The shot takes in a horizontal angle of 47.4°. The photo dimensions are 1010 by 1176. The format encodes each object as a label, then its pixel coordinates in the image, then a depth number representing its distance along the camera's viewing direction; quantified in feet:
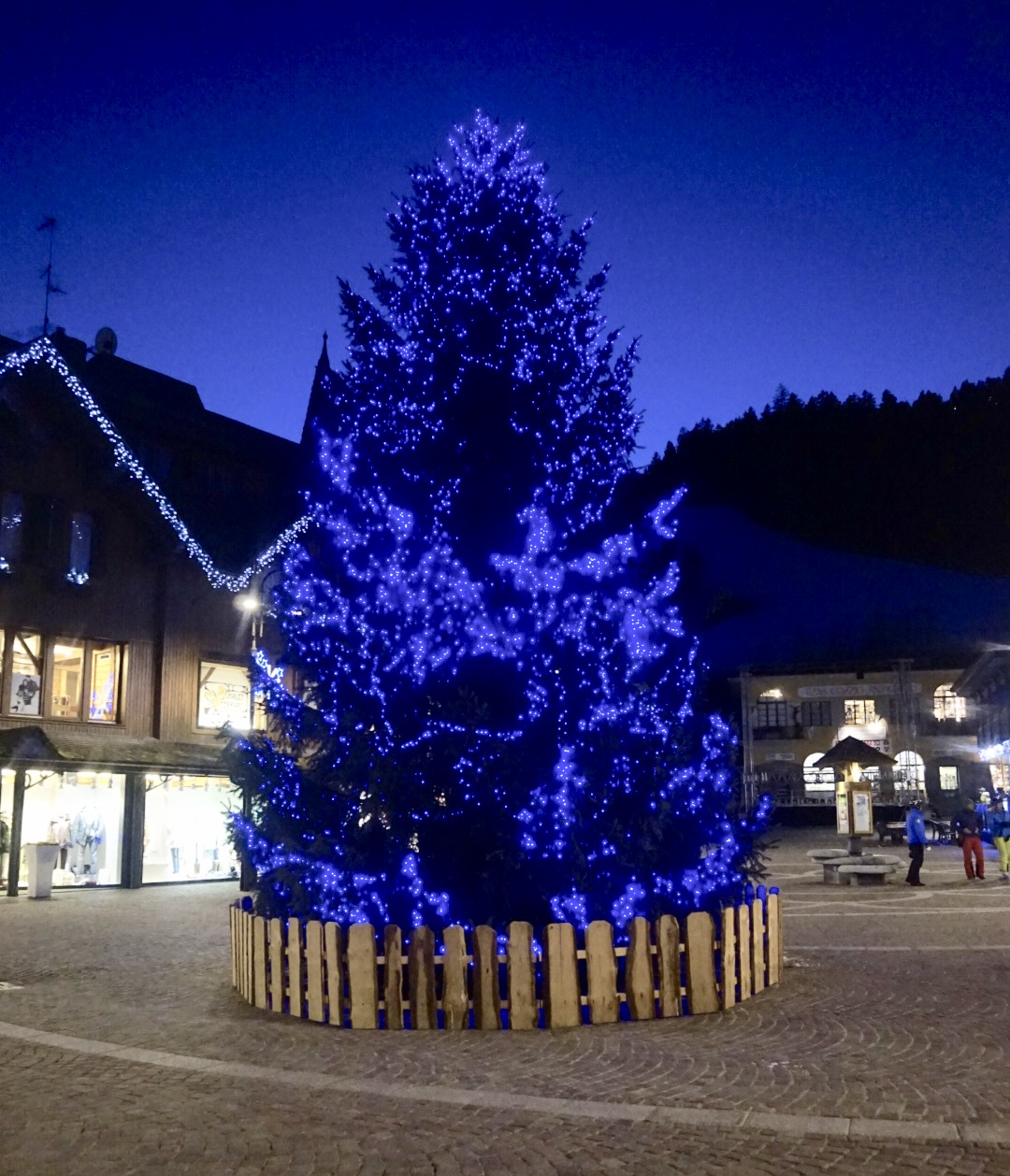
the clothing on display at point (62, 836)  80.02
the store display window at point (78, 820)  79.56
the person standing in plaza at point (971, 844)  76.74
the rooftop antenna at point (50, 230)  94.79
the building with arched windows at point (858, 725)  212.84
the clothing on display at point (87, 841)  81.92
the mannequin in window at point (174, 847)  87.25
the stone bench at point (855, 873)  74.86
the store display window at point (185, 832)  86.02
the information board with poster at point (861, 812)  90.33
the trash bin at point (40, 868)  74.64
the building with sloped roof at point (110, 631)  80.79
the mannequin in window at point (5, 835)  77.30
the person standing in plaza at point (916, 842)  73.41
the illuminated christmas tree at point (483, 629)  34.40
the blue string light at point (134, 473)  82.07
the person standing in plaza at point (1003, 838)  75.82
